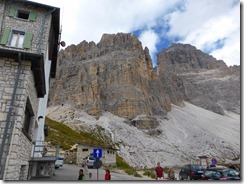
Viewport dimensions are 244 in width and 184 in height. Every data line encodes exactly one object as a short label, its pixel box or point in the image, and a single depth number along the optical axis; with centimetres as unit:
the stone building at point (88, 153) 2959
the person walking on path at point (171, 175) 1523
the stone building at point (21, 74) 783
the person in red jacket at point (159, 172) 1319
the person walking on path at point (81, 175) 1092
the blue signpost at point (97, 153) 1067
